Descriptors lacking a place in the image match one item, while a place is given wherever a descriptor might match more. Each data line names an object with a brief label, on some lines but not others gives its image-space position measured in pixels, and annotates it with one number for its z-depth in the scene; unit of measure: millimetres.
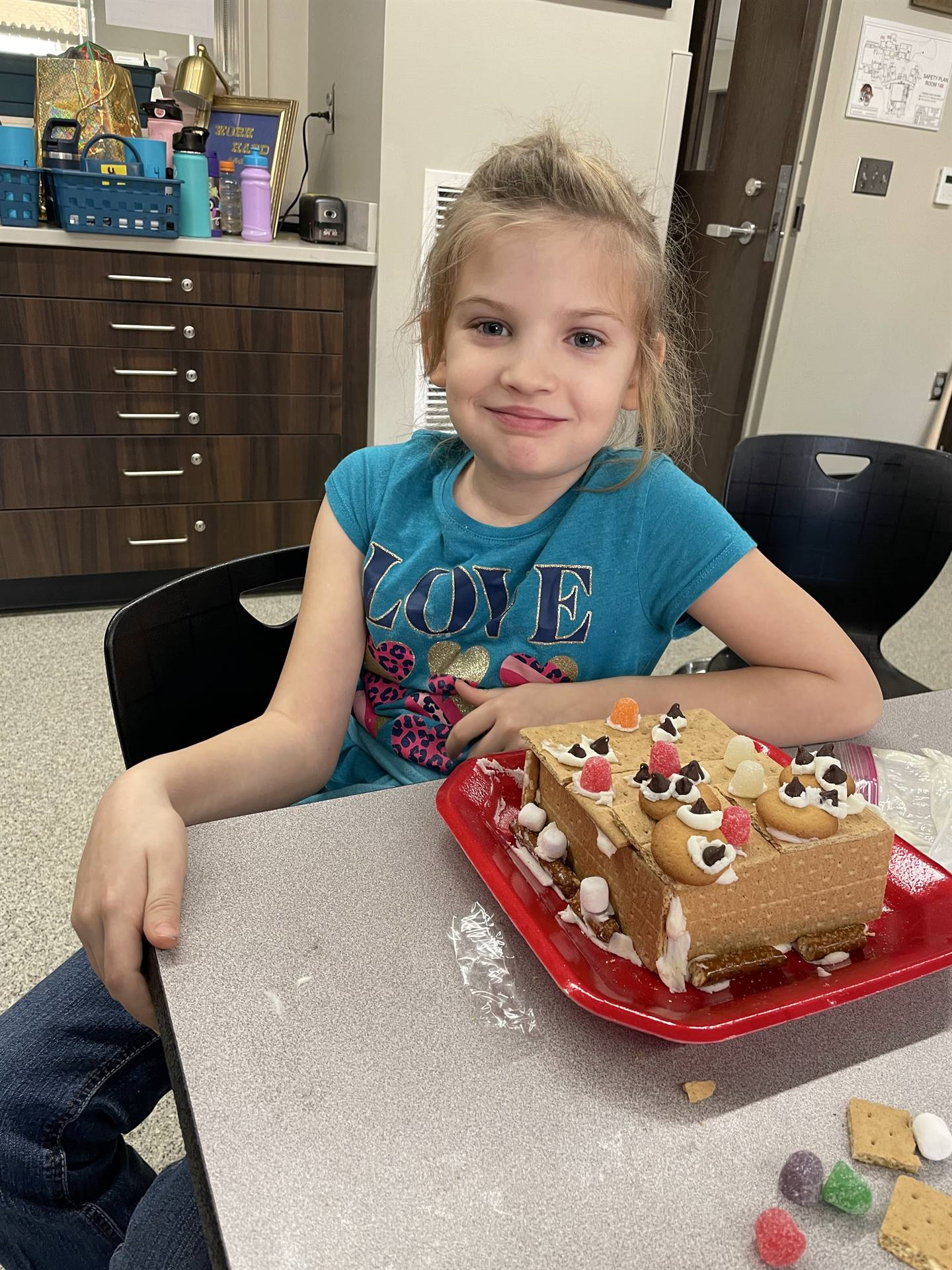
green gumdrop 405
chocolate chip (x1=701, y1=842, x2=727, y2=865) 490
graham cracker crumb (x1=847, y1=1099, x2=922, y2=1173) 424
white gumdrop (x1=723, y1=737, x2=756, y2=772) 596
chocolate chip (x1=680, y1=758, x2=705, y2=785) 550
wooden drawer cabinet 2221
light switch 3148
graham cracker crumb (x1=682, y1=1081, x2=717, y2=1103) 453
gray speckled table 388
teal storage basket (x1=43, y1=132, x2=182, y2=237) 2090
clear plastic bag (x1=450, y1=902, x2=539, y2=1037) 493
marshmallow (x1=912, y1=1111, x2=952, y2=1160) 428
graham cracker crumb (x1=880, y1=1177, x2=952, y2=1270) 386
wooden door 2850
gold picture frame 2479
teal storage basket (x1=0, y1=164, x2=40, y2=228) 2084
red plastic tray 476
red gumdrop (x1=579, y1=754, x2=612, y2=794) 555
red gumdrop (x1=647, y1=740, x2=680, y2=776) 573
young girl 689
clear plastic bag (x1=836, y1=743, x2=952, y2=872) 691
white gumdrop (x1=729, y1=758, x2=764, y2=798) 560
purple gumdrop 407
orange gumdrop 633
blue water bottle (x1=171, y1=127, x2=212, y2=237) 2221
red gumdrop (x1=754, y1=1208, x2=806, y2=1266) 379
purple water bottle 2346
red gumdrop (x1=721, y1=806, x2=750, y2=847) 510
